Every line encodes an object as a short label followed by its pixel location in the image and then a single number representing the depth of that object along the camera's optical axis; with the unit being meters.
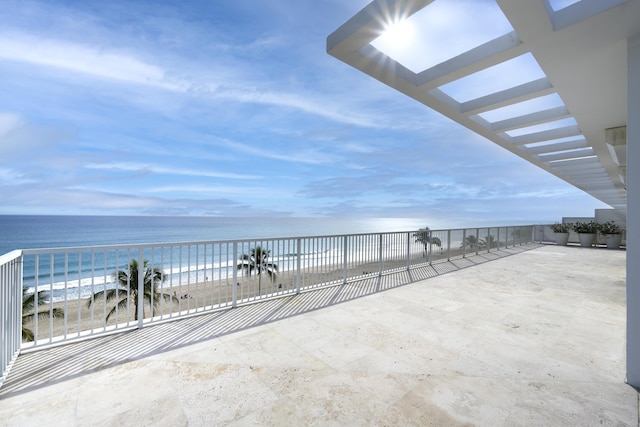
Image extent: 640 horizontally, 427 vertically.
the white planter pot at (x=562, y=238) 12.70
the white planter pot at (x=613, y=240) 11.39
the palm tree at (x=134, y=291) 9.24
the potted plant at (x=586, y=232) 12.05
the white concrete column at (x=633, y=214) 2.14
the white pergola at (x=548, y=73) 2.13
